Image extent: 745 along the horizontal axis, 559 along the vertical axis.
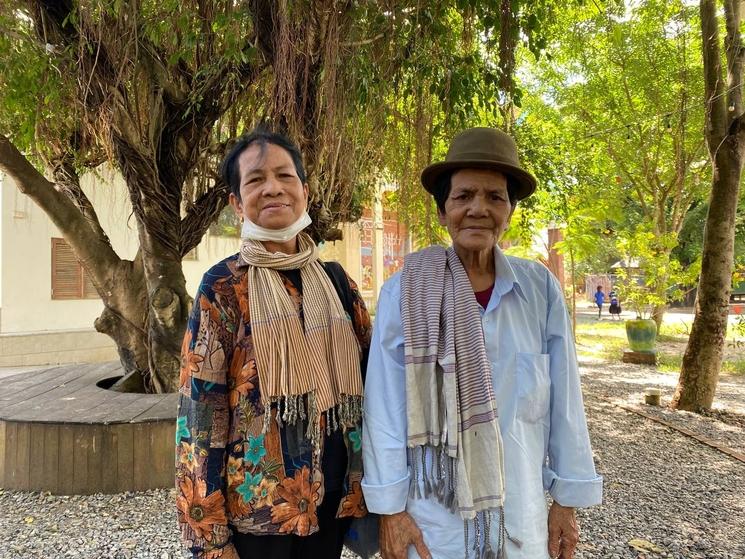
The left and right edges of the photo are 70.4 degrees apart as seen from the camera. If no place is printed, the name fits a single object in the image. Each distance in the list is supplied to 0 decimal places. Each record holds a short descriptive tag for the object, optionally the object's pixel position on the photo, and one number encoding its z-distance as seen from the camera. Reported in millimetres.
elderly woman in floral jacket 1486
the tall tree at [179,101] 3330
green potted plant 10281
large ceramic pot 10234
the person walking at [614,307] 20609
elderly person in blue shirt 1437
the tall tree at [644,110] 10094
